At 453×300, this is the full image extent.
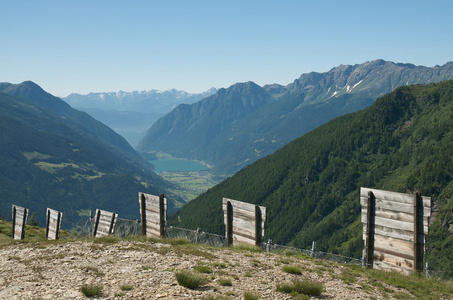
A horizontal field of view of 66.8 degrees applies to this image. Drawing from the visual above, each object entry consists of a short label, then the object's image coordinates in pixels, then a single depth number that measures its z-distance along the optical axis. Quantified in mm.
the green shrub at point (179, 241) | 17734
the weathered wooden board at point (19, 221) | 26906
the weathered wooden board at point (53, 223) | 23711
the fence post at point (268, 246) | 18575
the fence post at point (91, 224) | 26020
